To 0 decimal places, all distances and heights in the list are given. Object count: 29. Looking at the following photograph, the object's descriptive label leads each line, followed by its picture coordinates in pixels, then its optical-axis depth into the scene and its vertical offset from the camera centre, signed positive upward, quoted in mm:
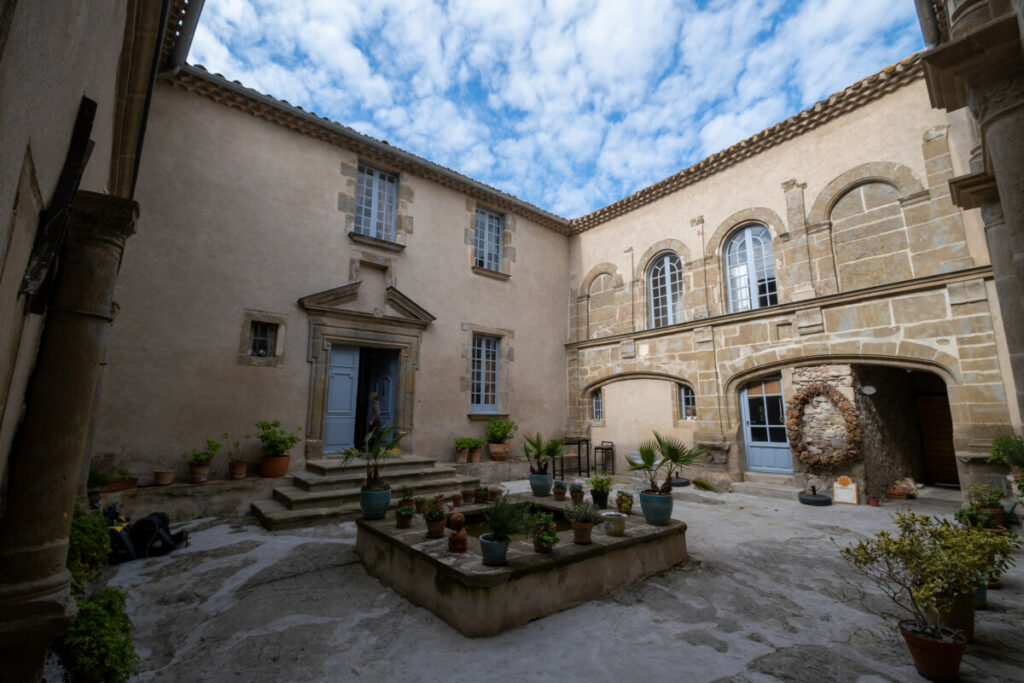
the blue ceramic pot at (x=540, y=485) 6011 -818
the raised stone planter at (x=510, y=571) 3158 -1190
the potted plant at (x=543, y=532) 3611 -897
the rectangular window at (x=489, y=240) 10648 +4377
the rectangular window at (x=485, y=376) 10211 +1072
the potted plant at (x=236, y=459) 6660 -557
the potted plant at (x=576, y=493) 5277 -814
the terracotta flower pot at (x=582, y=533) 3893 -947
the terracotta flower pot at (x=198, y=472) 6324 -691
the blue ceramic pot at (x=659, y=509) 4625 -874
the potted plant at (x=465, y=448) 9125 -511
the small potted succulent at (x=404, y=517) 4344 -899
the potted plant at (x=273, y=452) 6902 -451
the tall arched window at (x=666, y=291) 9969 +2988
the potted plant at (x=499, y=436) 9570 -278
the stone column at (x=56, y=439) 1896 -78
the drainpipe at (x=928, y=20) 3680 +3297
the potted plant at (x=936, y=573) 2539 -889
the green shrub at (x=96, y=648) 2102 -1083
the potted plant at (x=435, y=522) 4023 -877
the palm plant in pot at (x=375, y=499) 4680 -786
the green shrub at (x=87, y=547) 3197 -940
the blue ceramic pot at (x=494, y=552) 3338 -947
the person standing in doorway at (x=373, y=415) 8430 +144
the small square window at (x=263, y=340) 7445 +1371
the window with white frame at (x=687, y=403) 9481 +429
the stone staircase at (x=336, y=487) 5867 -979
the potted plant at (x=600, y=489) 5336 -780
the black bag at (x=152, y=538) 4586 -1180
